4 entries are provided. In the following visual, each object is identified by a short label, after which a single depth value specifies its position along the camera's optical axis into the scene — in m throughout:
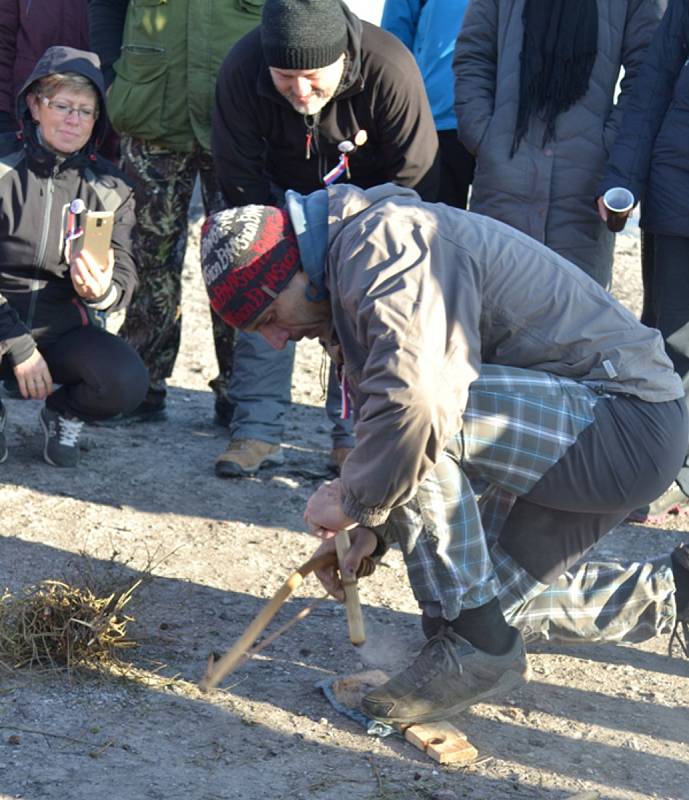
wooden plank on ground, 3.15
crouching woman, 4.83
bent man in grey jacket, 2.95
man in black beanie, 4.36
